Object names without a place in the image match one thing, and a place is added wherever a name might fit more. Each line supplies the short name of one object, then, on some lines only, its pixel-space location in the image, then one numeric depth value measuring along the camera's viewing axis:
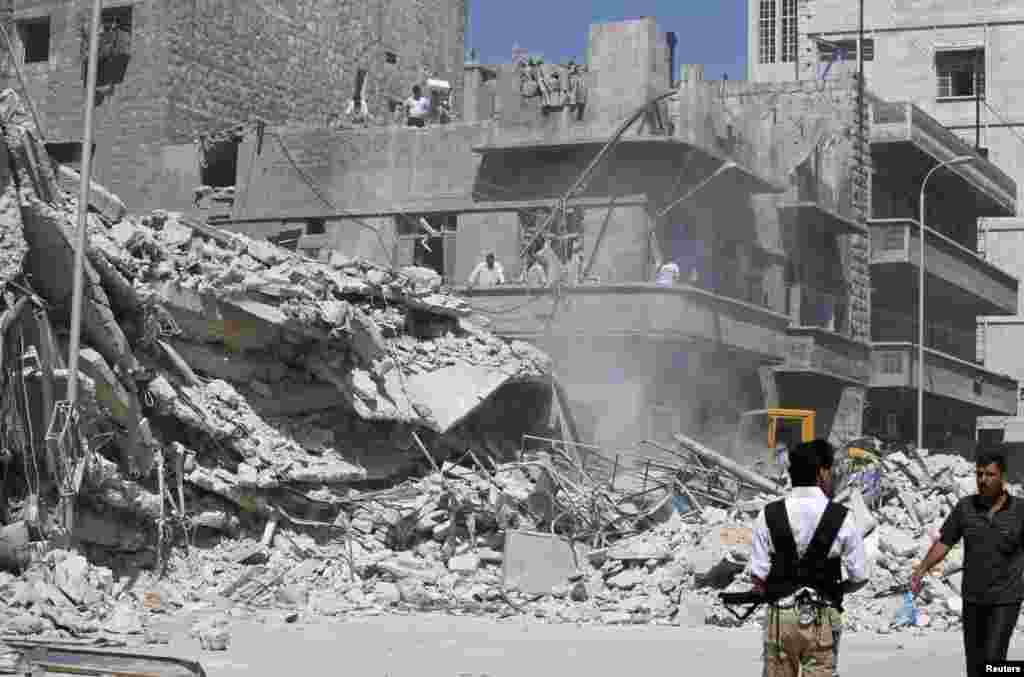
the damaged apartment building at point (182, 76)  38.41
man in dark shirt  9.79
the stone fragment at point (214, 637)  16.52
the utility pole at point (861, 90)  41.19
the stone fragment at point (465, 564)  23.28
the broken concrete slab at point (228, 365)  23.47
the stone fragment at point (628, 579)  22.76
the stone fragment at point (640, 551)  23.44
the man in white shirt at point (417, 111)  38.22
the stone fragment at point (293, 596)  21.14
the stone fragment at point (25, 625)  16.89
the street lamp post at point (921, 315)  40.94
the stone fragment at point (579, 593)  22.31
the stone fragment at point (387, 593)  21.82
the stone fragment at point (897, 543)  23.50
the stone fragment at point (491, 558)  23.77
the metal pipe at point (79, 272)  19.41
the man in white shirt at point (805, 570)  8.51
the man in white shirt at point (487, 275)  34.28
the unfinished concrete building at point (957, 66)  62.03
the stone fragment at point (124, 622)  17.64
